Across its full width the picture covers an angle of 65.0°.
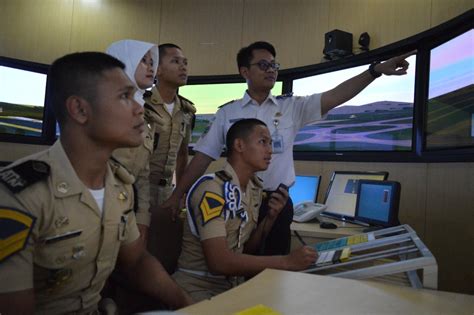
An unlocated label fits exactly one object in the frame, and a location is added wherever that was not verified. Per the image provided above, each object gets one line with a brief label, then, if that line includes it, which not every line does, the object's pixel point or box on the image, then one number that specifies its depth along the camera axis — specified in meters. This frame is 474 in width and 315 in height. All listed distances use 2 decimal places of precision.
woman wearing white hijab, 1.64
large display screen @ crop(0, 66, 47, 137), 4.10
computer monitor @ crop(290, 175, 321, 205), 2.81
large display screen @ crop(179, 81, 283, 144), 4.10
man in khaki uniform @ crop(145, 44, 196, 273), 1.94
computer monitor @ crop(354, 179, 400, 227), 1.89
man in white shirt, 1.83
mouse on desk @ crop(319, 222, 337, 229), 1.98
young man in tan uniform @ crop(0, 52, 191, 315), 0.83
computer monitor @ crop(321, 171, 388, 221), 2.30
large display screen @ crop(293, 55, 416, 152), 2.73
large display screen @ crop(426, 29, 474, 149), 2.17
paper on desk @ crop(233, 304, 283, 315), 0.71
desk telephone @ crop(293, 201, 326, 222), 2.21
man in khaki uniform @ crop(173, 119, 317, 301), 1.33
